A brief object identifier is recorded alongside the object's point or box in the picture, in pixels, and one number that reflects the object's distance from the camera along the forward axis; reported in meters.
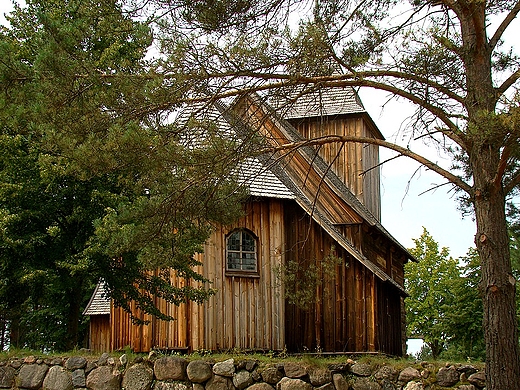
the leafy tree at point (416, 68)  8.93
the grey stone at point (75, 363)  11.53
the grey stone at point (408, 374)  10.14
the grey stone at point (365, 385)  10.36
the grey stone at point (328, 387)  10.46
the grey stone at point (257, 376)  10.67
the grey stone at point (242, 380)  10.66
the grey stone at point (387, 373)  10.30
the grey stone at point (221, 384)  10.75
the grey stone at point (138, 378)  10.95
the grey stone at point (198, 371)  10.77
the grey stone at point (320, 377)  10.49
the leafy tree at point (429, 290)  37.78
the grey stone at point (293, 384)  10.47
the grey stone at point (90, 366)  11.45
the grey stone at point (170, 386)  10.79
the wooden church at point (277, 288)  14.46
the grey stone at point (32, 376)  11.75
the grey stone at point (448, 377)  9.94
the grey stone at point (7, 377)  11.99
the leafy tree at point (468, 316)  27.95
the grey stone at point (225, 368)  10.76
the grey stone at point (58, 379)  11.51
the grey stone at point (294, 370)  10.55
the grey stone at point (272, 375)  10.58
